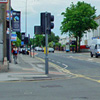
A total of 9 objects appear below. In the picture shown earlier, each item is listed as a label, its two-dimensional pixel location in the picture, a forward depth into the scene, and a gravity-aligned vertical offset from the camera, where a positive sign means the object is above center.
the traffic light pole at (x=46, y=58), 16.80 -0.72
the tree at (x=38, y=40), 177.70 +4.30
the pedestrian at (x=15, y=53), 25.51 -0.58
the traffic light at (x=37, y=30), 16.70 +0.99
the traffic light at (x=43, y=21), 16.66 +1.50
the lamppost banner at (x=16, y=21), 29.25 +2.64
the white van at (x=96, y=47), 40.47 -0.07
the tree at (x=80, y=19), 73.79 +7.36
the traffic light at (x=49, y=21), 16.64 +1.52
